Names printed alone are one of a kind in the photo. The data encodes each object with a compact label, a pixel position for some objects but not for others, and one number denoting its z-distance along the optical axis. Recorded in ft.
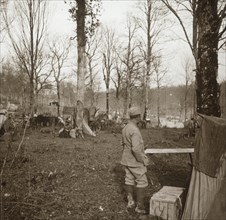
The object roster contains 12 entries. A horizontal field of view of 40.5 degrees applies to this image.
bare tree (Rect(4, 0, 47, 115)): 87.35
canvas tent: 14.64
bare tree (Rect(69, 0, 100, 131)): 53.26
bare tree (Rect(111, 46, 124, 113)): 145.28
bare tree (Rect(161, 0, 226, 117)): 22.84
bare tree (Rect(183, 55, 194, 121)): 188.24
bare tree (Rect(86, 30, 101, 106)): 149.89
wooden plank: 24.70
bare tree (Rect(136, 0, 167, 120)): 111.55
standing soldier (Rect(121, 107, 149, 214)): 18.89
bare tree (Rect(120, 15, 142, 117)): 130.72
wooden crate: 17.13
